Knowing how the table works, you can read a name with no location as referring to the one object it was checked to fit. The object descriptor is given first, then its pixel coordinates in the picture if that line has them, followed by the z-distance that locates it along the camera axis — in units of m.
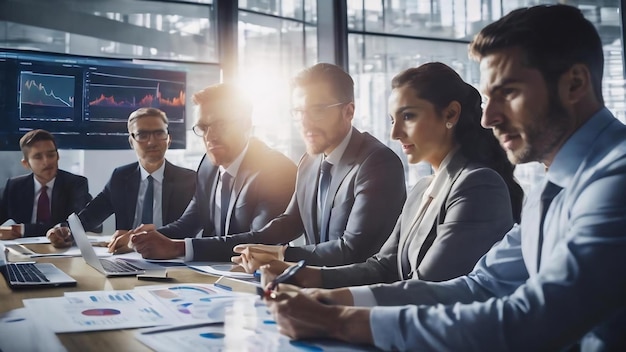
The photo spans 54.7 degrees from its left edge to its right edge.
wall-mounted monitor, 4.58
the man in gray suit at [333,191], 2.47
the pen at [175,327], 1.33
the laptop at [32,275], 1.93
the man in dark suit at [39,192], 4.46
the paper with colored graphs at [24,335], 1.25
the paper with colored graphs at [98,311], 1.39
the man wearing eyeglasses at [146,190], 4.03
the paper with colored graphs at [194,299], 1.48
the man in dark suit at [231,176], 3.17
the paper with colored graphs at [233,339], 1.20
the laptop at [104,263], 2.19
